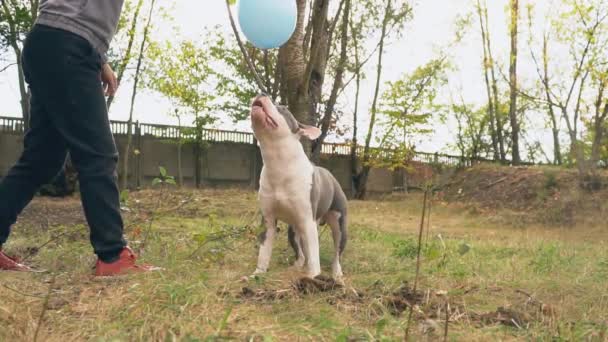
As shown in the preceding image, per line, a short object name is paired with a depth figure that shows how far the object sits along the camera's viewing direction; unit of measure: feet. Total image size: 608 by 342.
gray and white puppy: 11.31
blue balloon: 16.43
